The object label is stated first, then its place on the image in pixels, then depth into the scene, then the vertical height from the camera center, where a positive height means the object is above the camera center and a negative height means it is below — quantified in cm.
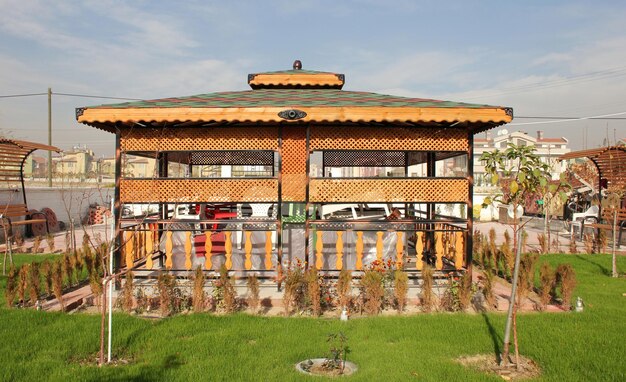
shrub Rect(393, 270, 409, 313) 638 -132
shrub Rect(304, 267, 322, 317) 625 -137
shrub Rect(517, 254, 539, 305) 653 -122
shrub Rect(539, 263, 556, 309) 655 -129
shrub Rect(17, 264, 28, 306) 649 -131
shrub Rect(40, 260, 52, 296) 687 -124
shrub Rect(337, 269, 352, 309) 624 -130
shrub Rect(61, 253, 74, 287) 752 -126
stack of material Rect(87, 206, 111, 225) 2087 -134
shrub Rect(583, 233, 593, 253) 1228 -138
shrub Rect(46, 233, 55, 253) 1213 -139
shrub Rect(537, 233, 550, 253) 1214 -136
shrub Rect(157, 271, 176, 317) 622 -136
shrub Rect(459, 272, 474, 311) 646 -138
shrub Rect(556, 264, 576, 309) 648 -126
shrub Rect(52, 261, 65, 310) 641 -131
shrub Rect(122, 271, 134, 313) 633 -140
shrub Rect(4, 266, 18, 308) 639 -136
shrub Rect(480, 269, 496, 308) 654 -134
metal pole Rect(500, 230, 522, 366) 442 -132
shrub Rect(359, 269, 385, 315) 625 -135
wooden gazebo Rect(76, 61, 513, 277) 723 +61
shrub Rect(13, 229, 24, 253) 1230 -148
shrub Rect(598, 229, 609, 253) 1214 -130
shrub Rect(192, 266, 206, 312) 633 -139
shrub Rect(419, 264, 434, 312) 647 -138
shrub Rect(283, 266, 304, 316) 627 -134
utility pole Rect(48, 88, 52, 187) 2738 +355
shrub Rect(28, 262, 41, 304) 648 -131
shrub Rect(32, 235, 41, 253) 1202 -144
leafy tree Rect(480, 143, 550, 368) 446 +13
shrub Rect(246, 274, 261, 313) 640 -142
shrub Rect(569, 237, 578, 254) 1228 -147
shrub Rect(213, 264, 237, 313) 632 -141
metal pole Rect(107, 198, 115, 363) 454 -109
